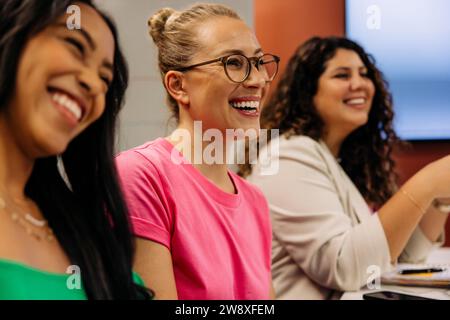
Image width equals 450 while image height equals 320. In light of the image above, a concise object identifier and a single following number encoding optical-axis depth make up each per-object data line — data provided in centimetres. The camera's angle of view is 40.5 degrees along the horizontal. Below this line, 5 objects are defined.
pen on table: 122
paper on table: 112
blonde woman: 75
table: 105
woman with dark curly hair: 115
